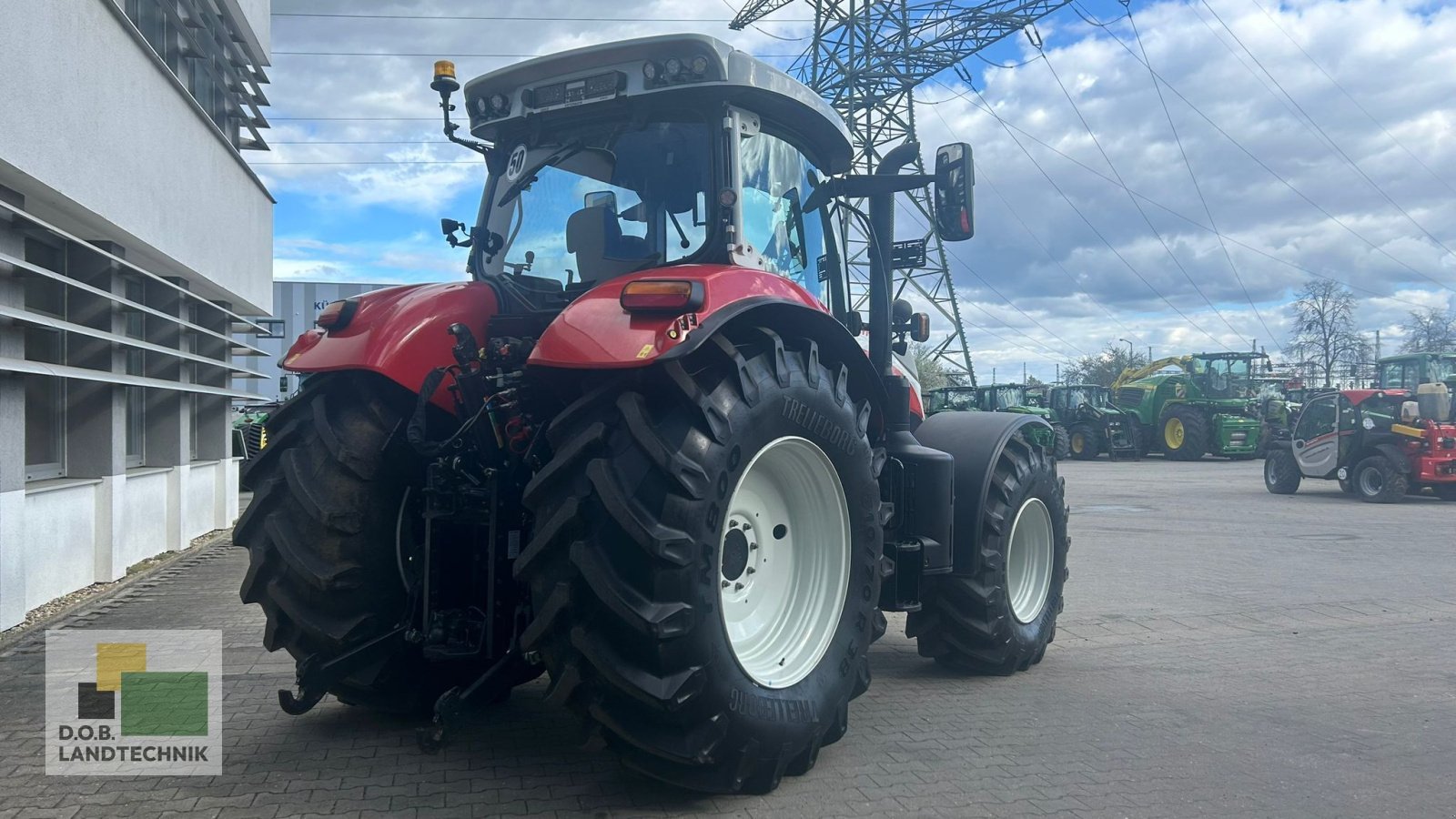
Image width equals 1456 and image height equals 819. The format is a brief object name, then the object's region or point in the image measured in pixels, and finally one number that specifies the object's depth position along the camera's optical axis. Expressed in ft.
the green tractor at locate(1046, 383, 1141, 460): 100.68
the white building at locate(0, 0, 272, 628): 23.07
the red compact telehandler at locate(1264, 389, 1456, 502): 55.72
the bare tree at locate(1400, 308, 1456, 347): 148.77
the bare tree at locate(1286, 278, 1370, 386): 150.71
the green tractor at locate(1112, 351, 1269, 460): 94.68
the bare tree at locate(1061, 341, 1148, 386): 238.44
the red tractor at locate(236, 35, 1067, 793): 11.23
